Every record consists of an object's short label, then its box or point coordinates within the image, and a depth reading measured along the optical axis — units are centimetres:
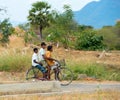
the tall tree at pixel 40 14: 6325
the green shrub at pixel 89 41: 5211
